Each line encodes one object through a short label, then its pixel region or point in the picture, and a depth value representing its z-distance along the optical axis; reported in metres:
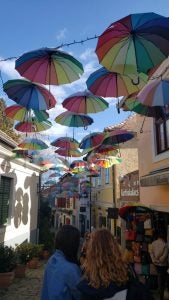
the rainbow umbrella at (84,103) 5.33
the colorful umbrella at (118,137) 6.24
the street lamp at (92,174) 14.02
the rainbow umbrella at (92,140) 7.24
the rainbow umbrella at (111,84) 4.35
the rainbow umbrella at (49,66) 3.79
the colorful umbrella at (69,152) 8.60
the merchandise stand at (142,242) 6.68
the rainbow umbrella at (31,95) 4.82
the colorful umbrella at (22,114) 5.92
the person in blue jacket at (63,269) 1.92
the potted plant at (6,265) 6.35
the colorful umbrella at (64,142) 7.97
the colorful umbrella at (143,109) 4.70
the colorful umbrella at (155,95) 3.70
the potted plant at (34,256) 8.94
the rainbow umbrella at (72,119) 6.18
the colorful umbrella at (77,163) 11.43
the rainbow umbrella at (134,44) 2.90
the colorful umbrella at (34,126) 6.53
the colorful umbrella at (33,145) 7.81
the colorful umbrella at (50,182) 17.13
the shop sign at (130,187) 9.05
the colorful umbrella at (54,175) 15.60
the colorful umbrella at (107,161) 9.44
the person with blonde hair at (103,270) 1.73
